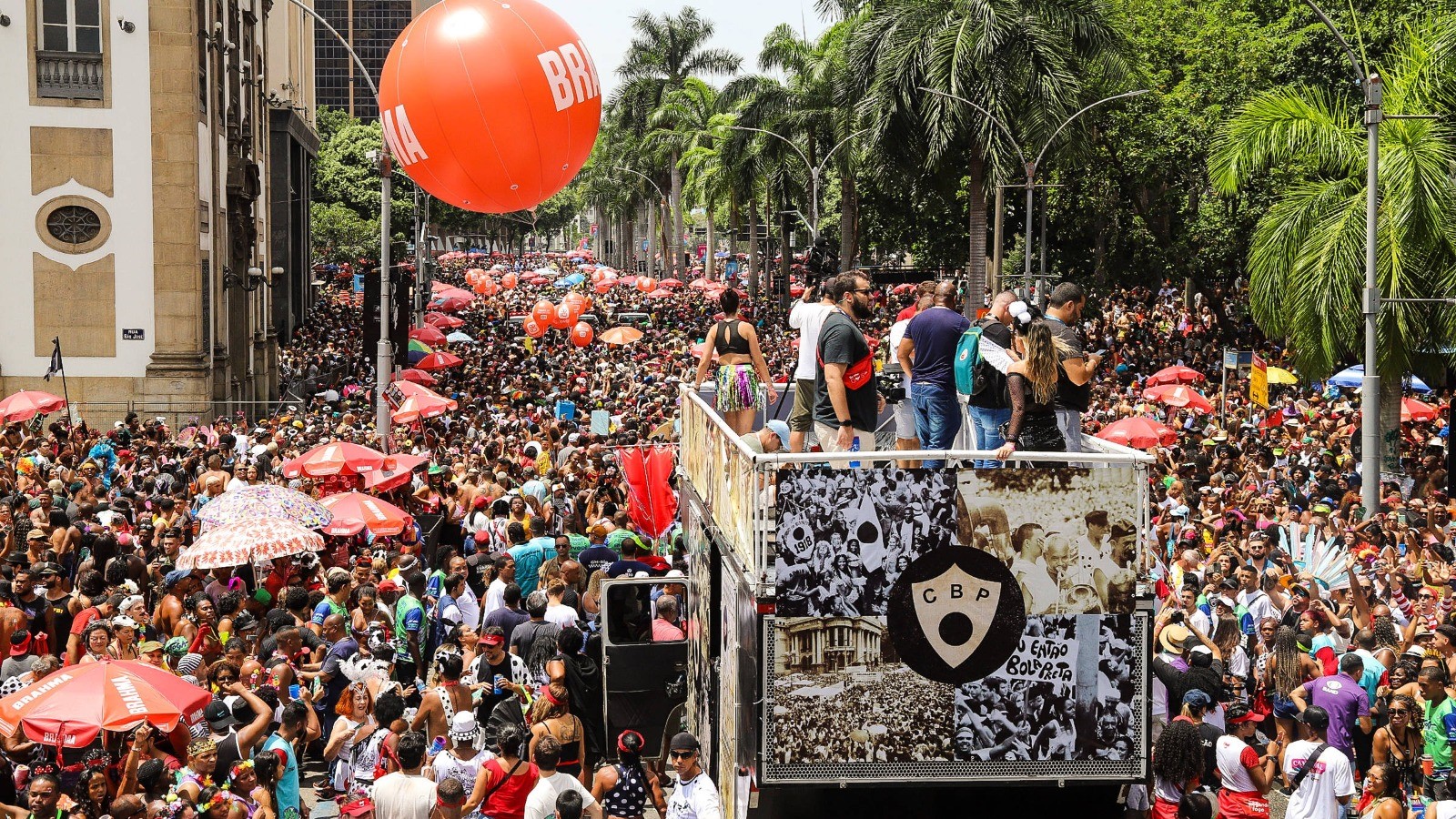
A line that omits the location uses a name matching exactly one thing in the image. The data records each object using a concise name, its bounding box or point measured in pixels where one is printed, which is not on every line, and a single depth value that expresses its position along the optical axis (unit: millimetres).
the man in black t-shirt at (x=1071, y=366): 9117
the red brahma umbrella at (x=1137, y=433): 21203
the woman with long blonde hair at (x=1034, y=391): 8812
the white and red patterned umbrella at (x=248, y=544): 13547
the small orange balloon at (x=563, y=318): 42438
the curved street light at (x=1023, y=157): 37531
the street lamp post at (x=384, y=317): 25125
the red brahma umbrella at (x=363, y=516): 15422
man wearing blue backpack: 9344
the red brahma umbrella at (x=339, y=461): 18453
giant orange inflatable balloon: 14055
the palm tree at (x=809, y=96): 57656
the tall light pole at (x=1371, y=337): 19719
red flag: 17188
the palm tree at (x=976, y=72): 40062
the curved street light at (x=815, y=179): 44844
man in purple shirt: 10891
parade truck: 8055
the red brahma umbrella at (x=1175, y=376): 29531
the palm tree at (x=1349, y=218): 23844
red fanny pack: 9891
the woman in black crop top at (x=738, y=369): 11641
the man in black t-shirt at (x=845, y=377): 9781
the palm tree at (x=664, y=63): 80875
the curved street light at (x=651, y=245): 97562
